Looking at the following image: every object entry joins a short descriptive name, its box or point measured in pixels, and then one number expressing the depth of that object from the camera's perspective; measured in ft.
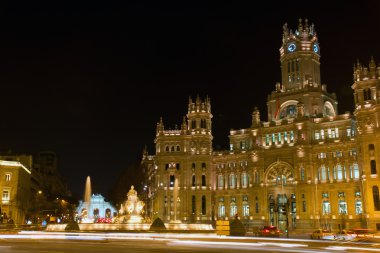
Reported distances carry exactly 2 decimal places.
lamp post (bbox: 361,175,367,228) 260.79
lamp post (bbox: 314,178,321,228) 293.31
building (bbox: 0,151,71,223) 304.77
